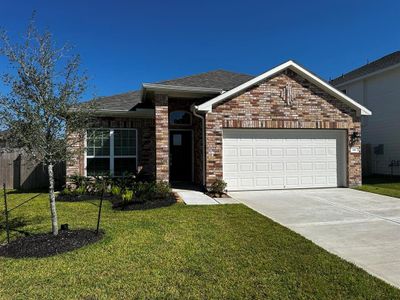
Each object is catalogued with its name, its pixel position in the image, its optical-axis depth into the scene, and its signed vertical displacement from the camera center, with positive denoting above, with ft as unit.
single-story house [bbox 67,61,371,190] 35.12 +2.53
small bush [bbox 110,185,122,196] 32.89 -4.25
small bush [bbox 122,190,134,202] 27.94 -4.16
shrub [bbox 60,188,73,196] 32.58 -4.35
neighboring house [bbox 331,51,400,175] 51.08 +7.02
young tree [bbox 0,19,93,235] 16.19 +2.57
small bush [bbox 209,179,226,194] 32.65 -3.86
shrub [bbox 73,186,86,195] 32.96 -4.23
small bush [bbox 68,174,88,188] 35.53 -3.25
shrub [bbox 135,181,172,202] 28.63 -3.87
